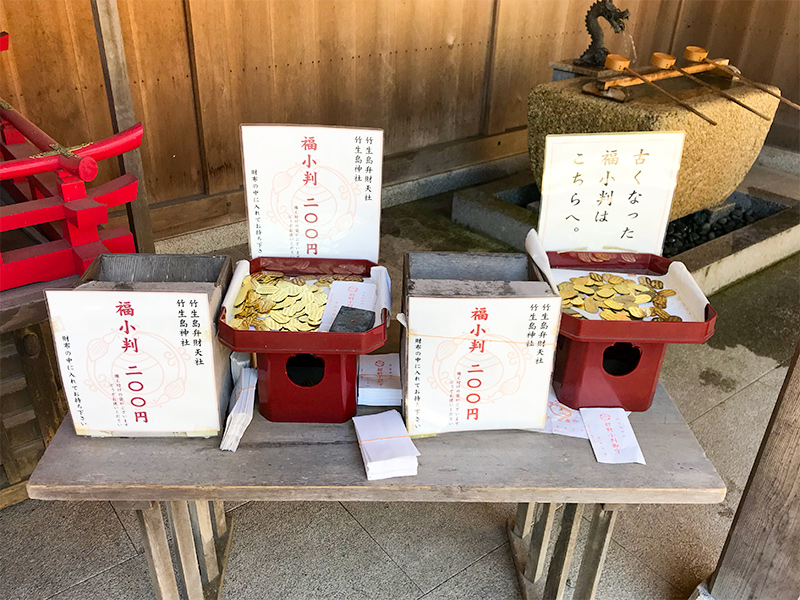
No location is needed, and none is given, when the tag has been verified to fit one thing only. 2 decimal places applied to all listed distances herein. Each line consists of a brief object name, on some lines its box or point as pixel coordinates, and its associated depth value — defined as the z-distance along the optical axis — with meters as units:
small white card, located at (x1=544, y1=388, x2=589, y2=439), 1.52
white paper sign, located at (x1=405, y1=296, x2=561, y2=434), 1.34
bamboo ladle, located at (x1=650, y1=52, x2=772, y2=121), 4.01
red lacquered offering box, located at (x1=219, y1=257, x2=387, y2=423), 1.36
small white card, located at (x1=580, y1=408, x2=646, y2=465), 1.46
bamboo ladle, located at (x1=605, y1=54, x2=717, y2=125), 3.81
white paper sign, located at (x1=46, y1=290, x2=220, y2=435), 1.30
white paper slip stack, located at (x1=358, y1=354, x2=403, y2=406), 1.59
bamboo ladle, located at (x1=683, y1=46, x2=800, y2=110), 4.11
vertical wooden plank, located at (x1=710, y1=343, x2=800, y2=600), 1.68
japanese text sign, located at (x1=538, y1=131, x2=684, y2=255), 1.64
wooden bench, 1.36
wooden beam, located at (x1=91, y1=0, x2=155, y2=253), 2.21
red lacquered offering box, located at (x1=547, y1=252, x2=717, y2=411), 1.43
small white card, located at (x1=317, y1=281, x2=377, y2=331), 1.54
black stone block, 1.45
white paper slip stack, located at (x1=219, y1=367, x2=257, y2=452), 1.44
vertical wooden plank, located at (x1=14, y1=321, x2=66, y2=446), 2.09
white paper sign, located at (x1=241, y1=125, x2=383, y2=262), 1.60
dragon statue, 4.07
